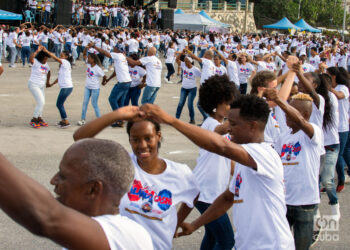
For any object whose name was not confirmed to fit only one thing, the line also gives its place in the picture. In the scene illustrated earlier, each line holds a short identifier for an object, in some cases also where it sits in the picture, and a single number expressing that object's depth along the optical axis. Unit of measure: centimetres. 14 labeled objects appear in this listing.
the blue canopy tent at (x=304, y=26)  5176
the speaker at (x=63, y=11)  3083
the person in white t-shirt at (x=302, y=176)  398
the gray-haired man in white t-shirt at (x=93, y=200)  150
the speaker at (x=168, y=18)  3900
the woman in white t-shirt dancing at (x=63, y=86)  1084
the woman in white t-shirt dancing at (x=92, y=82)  1106
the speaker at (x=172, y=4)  4206
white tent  4509
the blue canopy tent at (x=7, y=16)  2160
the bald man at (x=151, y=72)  1188
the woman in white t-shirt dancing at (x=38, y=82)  1081
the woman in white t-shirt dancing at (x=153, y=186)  303
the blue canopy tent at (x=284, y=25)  4809
